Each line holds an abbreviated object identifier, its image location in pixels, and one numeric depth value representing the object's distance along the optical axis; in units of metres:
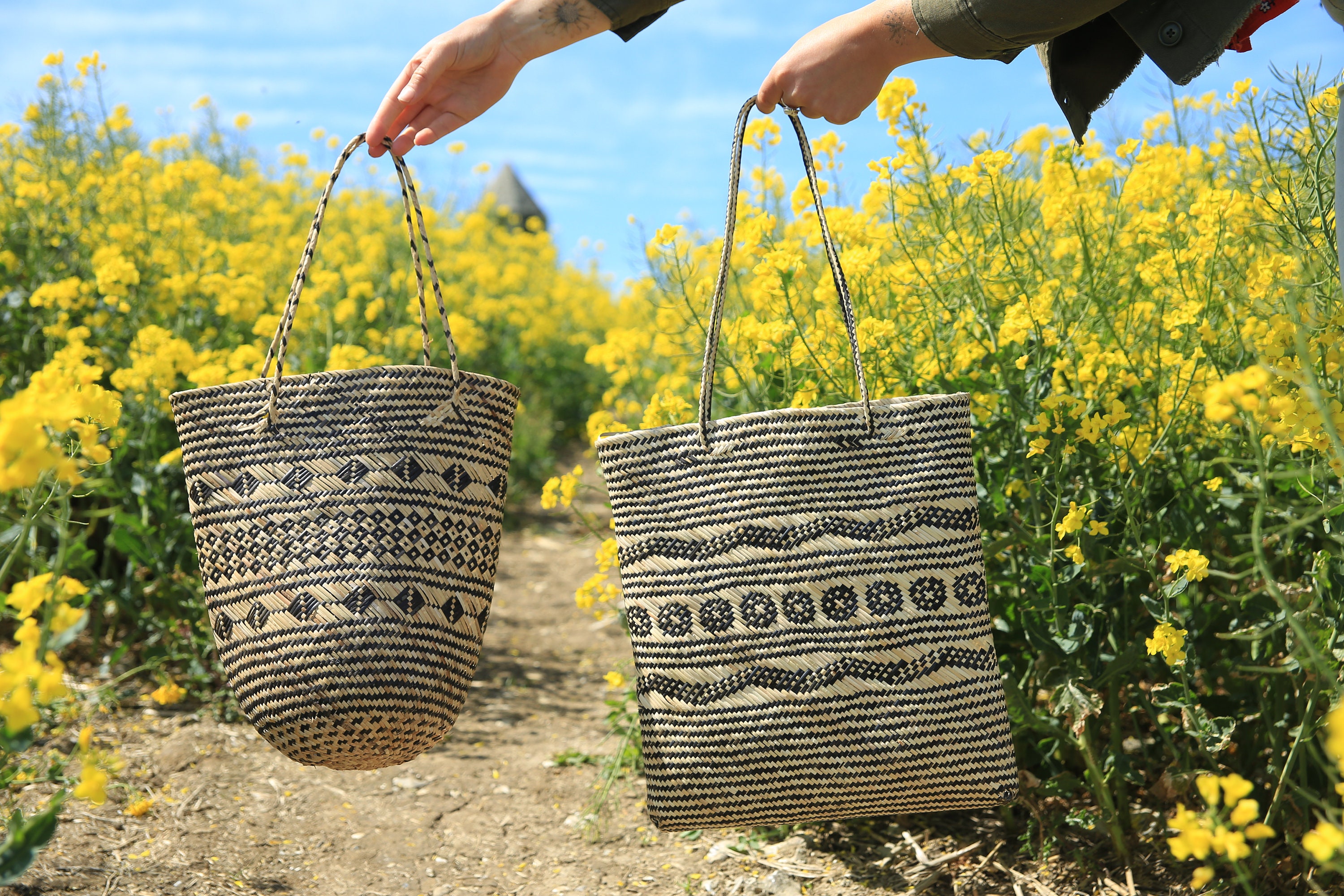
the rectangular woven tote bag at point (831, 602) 1.33
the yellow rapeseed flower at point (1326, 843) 0.78
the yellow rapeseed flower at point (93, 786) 0.86
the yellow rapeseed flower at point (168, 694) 2.45
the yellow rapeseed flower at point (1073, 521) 1.48
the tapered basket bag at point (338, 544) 1.34
